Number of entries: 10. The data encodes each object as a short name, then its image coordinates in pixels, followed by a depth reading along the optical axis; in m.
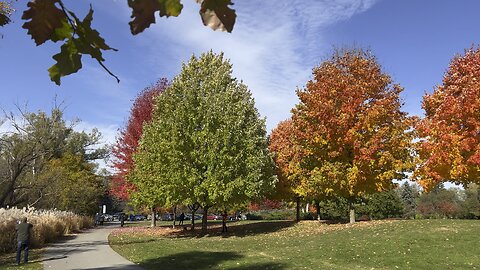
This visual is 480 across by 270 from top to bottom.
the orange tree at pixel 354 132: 23.83
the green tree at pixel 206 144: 24.42
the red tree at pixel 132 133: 38.25
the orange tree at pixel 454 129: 19.89
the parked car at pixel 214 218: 74.25
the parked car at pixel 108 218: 73.93
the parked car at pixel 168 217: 84.92
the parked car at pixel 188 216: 80.76
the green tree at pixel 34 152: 28.27
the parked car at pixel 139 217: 85.44
